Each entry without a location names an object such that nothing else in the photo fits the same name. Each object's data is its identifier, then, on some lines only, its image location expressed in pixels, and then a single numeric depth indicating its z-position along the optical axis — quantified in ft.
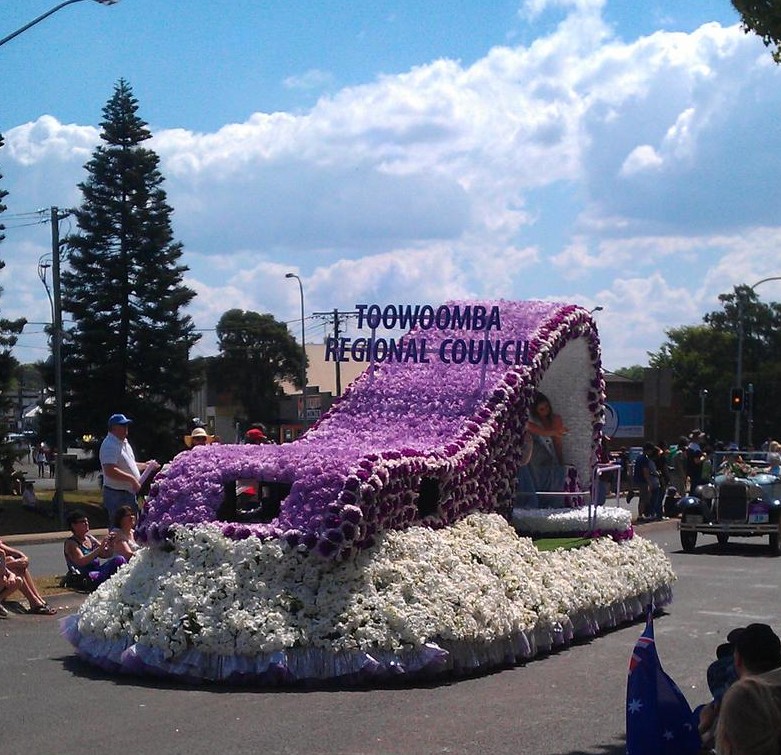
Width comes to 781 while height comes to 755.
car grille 69.31
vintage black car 68.90
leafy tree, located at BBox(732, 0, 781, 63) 31.58
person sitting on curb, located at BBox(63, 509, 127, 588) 44.52
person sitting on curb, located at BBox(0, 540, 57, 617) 40.60
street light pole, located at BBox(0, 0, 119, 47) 52.70
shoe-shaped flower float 30.50
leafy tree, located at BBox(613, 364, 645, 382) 430.61
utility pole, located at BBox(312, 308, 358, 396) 176.37
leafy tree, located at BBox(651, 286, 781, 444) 260.21
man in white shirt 46.88
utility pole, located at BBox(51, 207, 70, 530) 114.01
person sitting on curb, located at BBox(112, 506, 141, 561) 44.47
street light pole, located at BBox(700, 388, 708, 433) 236.84
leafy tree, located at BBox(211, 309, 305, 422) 241.96
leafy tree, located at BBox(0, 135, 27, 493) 119.65
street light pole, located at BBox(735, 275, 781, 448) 144.10
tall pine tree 131.85
